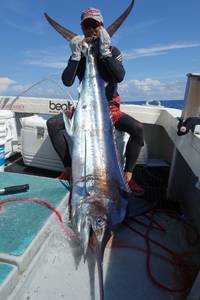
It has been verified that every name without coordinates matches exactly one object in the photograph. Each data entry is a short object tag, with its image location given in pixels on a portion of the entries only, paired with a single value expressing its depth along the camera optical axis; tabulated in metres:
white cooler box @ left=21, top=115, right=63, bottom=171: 3.52
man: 2.80
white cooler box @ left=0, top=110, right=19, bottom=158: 3.55
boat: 1.55
